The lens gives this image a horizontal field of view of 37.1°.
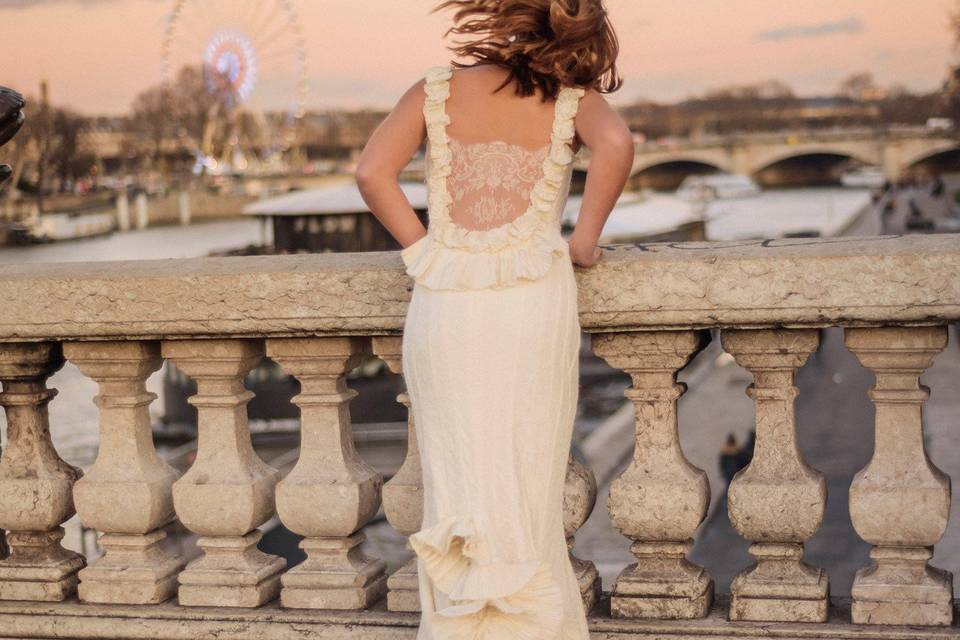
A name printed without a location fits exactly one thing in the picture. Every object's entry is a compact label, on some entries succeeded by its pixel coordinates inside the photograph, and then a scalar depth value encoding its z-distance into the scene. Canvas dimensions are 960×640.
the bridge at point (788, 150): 103.50
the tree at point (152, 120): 107.94
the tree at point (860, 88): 156.50
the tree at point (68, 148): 68.50
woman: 2.97
